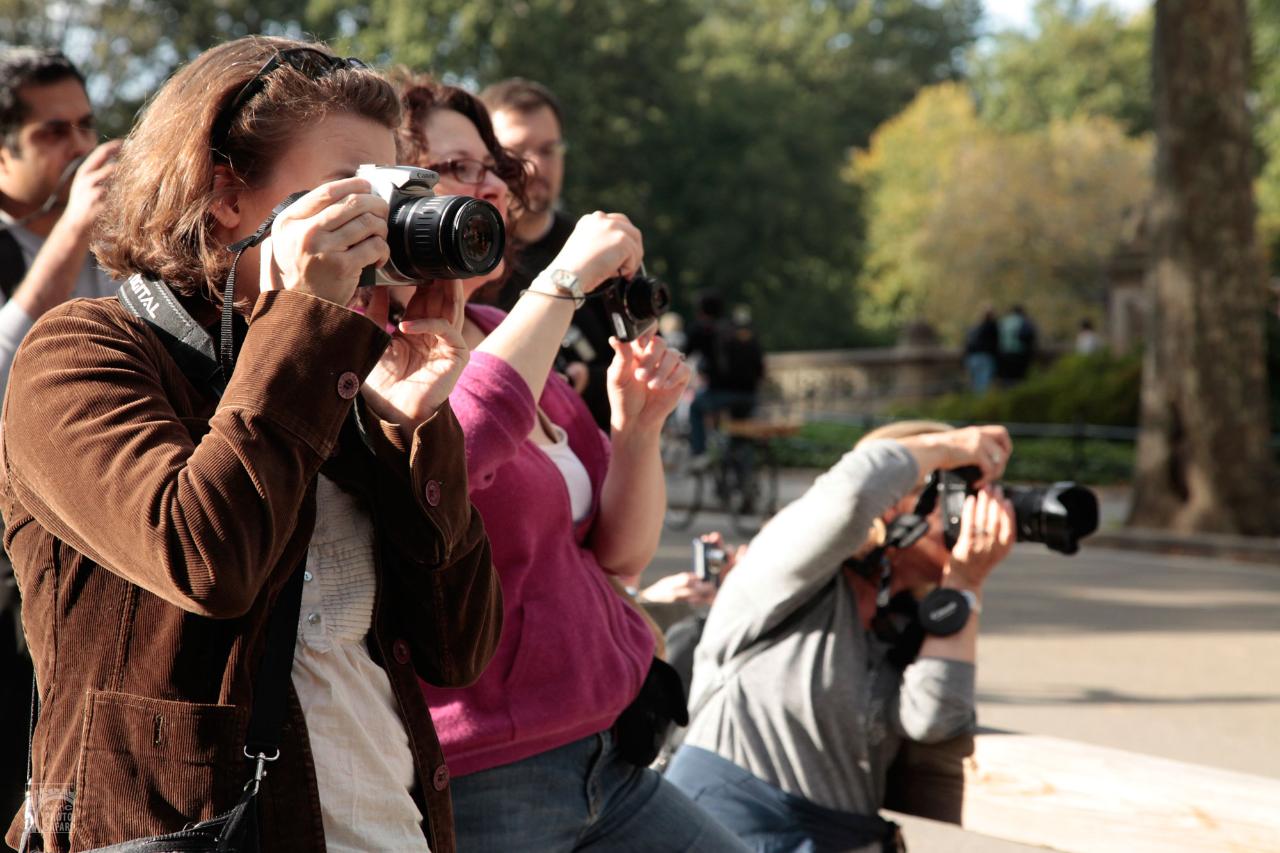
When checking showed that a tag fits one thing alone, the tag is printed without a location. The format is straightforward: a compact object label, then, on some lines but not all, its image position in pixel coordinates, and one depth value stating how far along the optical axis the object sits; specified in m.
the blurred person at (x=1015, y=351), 26.14
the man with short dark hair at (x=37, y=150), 3.16
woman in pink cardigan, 2.04
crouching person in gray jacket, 3.09
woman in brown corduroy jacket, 1.47
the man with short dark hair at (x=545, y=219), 3.76
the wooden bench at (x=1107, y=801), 2.76
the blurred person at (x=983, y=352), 26.42
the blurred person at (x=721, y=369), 15.10
